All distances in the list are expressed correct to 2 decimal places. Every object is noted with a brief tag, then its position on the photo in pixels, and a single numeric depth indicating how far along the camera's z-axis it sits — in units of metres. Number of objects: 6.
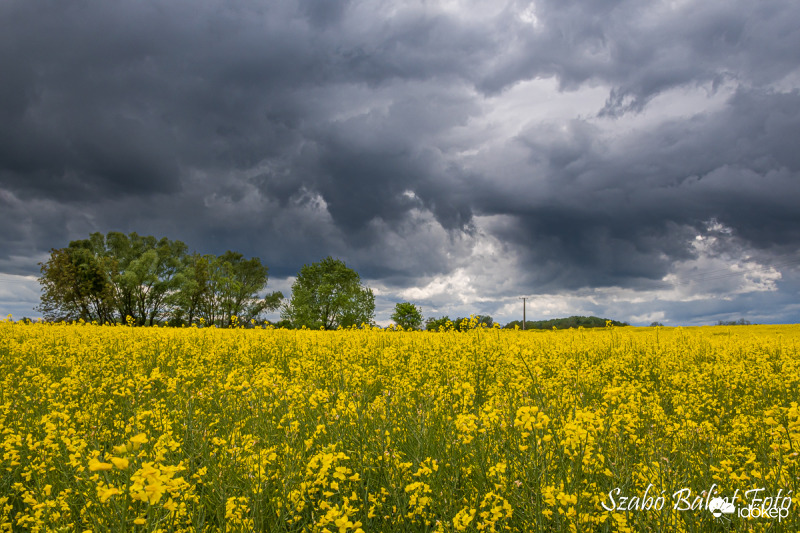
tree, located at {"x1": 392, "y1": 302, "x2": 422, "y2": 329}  55.78
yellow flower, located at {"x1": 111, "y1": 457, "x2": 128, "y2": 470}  1.67
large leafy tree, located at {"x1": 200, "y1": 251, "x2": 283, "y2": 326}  49.81
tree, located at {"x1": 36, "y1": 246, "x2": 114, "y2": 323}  42.31
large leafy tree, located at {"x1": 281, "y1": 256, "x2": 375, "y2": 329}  45.22
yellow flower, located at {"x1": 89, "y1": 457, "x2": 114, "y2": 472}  1.67
